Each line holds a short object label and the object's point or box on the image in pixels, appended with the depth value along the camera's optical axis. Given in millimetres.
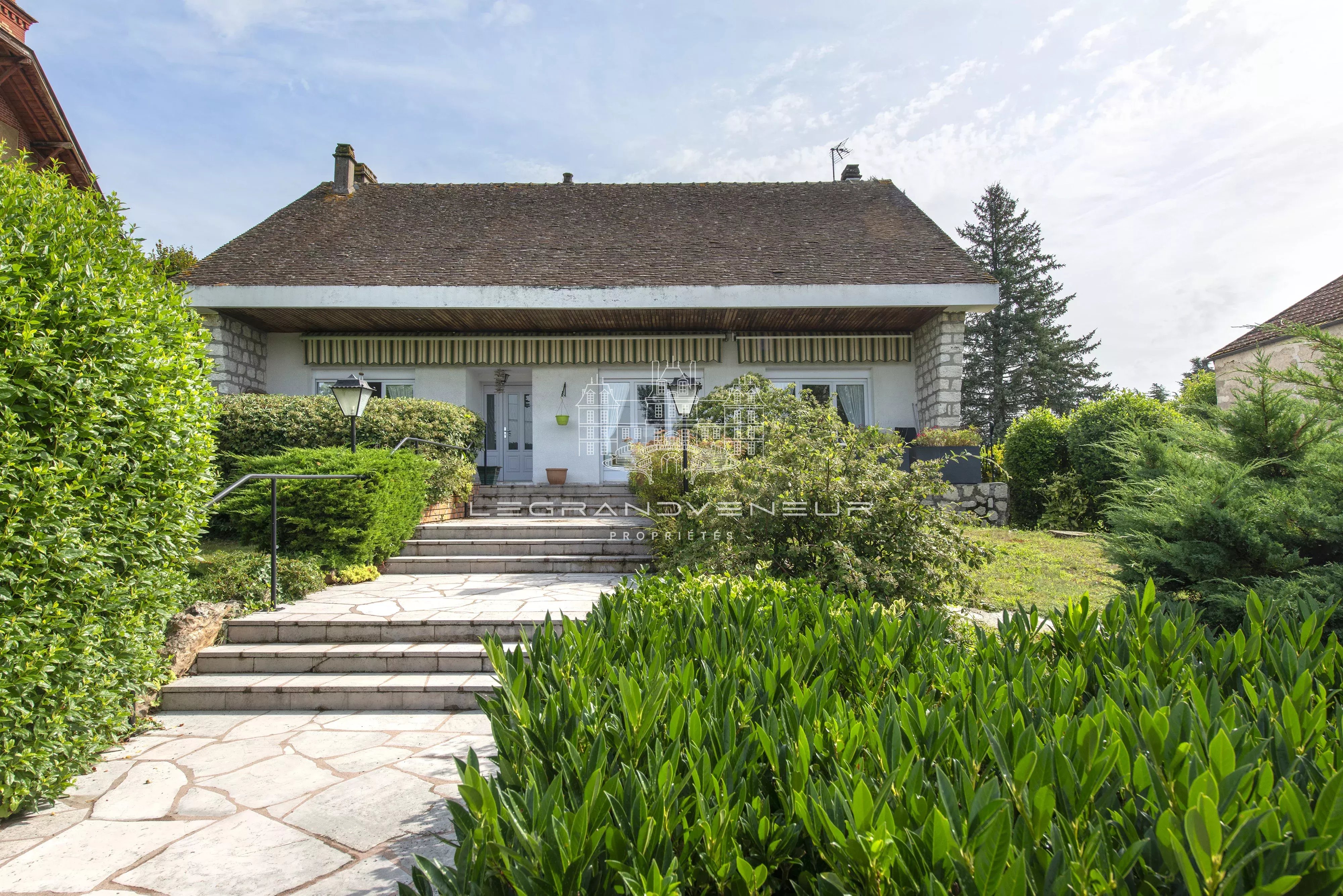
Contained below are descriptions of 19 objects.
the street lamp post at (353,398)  7539
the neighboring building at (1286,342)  14453
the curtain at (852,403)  12914
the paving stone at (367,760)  3408
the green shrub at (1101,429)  10578
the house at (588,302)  11078
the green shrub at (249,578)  5453
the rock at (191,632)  4594
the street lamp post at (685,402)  7906
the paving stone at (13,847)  2621
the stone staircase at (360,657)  4367
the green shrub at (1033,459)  11719
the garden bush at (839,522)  4750
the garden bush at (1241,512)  3441
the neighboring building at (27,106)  11859
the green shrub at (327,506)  6512
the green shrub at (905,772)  953
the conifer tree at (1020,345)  30641
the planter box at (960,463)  10508
